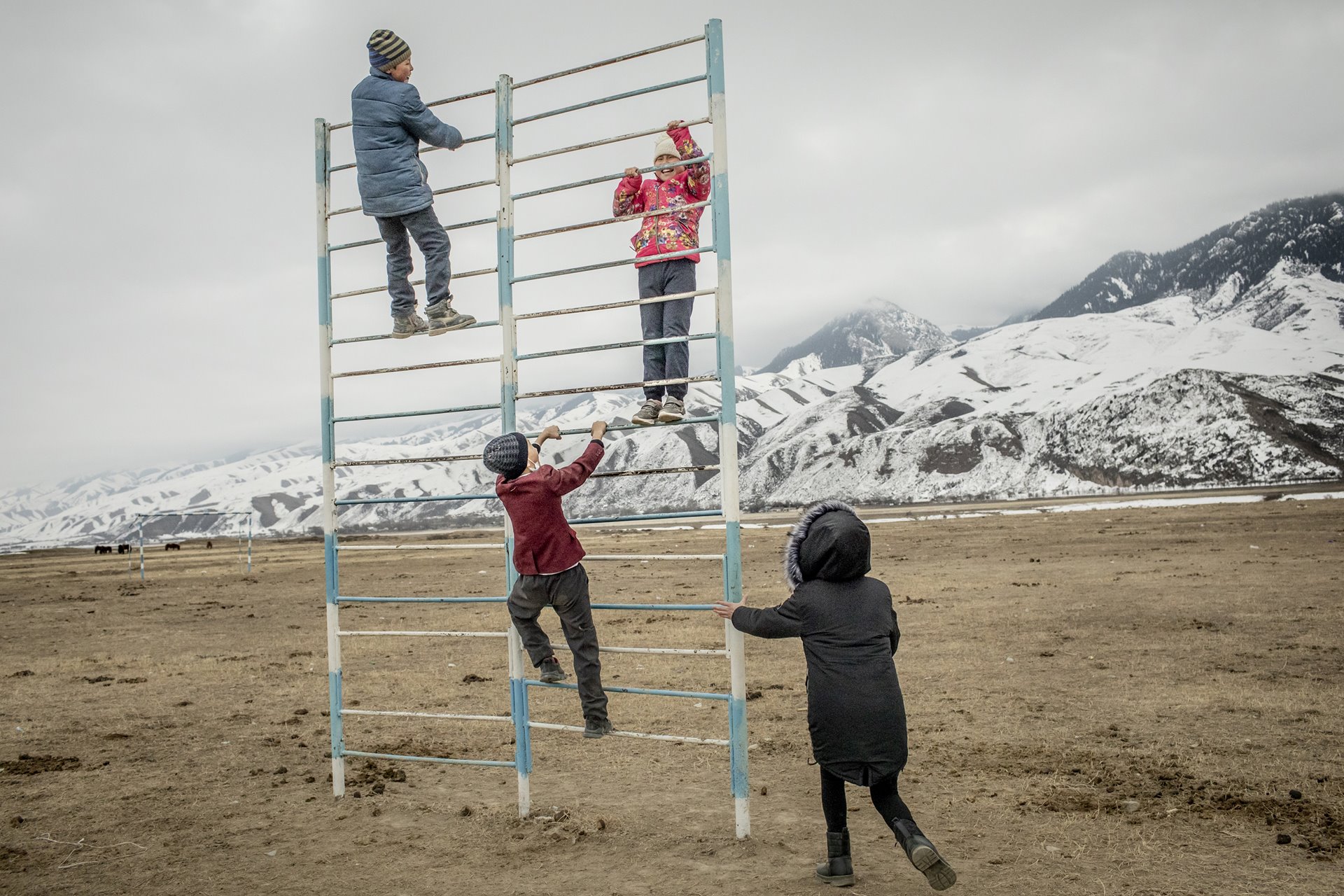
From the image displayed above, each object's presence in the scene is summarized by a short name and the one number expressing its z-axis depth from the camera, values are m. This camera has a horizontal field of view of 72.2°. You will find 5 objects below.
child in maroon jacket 5.26
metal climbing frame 5.12
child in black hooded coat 4.37
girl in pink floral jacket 5.34
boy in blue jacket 5.38
